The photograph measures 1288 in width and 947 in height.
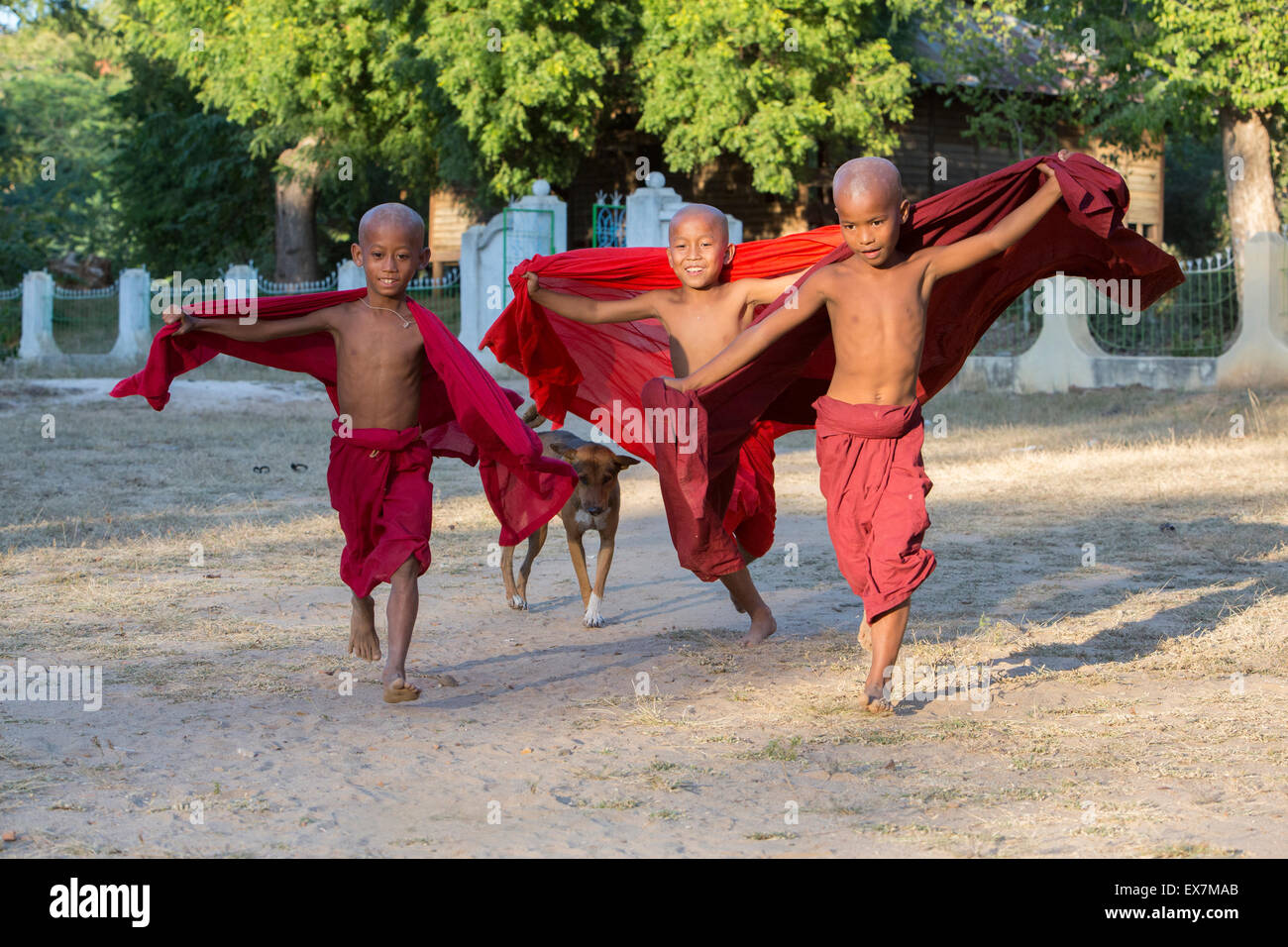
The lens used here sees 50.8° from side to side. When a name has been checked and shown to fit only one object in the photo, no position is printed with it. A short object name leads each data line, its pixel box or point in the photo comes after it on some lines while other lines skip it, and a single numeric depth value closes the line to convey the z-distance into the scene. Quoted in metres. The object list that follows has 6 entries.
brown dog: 6.86
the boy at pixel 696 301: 5.87
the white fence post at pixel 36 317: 24.38
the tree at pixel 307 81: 24.53
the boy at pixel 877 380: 5.08
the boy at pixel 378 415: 5.38
